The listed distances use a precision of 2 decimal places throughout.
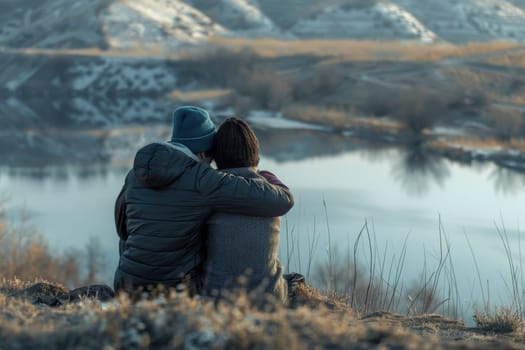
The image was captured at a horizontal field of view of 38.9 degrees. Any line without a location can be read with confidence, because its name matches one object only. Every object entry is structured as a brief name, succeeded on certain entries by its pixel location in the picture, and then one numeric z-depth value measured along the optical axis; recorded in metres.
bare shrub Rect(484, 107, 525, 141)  20.55
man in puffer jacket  2.70
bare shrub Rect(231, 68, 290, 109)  28.19
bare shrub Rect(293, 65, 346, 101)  29.06
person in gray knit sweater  2.80
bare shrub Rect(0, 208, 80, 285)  8.92
